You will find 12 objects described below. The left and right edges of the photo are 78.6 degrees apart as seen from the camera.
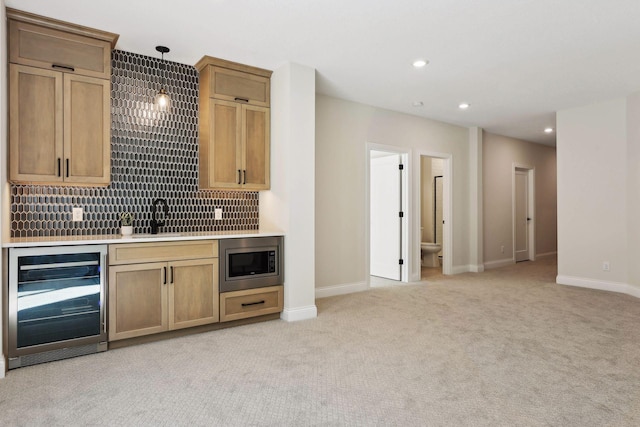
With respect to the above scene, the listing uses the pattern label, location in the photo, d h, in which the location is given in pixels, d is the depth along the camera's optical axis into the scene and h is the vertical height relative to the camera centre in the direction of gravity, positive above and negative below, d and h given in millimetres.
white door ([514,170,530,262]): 8141 -56
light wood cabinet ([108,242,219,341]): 3119 -646
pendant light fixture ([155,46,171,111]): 3506 +1122
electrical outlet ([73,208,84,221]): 3412 +22
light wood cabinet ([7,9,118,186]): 2967 +914
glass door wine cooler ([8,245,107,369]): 2738 -632
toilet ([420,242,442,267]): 7441 -751
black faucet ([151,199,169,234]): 3707 +21
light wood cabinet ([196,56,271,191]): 3867 +924
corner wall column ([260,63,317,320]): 3953 +390
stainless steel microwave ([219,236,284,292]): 3652 -457
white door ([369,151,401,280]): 6105 +5
